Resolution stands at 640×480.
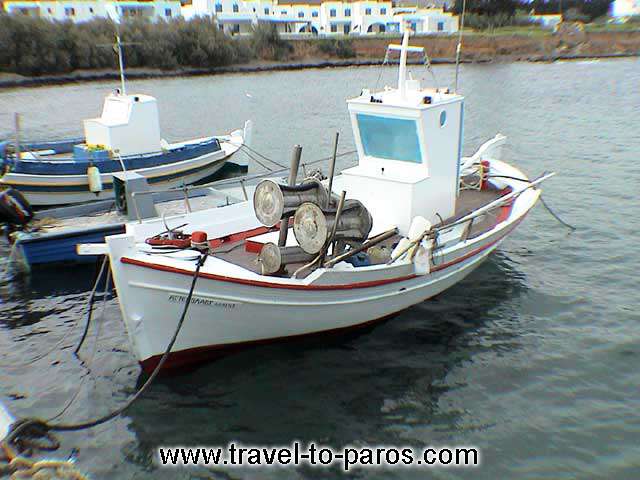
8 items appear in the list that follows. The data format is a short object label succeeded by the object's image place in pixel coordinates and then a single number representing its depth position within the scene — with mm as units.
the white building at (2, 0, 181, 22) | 88312
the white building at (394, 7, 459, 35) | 99688
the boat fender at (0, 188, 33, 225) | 13883
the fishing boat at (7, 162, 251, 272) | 13195
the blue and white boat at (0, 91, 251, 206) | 17328
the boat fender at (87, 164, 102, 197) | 17344
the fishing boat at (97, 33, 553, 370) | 7949
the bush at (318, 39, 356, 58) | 81062
